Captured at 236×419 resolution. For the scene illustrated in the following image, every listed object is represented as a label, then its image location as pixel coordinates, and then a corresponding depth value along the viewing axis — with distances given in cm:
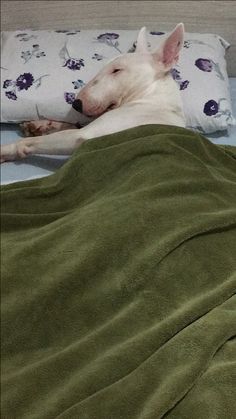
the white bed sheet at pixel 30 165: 142
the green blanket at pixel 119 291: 78
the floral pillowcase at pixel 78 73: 155
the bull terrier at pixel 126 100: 140
